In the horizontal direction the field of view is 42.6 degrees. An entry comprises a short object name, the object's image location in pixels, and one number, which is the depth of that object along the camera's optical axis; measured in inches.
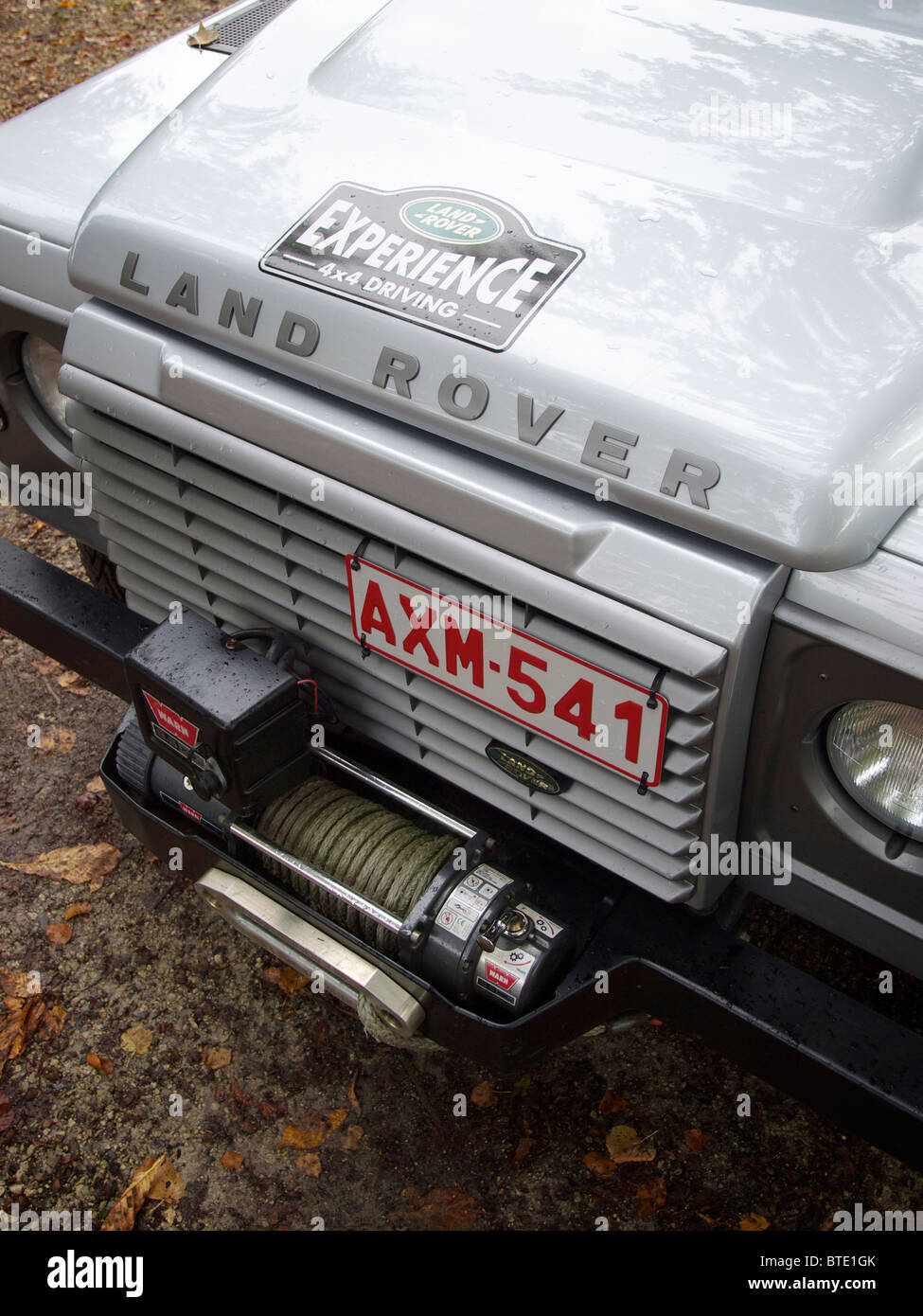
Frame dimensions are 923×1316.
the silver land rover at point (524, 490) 62.0
